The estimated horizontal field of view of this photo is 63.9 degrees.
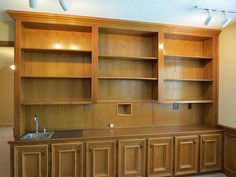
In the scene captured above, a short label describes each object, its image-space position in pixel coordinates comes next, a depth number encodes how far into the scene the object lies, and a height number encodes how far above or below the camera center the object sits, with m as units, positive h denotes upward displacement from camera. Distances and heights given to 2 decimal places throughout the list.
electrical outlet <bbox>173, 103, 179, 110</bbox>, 3.58 -0.38
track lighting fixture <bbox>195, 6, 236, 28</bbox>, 2.47 +0.99
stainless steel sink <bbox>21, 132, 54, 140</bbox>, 2.77 -0.76
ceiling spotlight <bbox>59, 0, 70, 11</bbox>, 2.10 +0.93
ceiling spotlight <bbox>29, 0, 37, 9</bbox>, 2.03 +0.89
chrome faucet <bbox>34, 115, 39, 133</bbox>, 2.96 -0.60
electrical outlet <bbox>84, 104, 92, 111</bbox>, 3.22 -0.36
